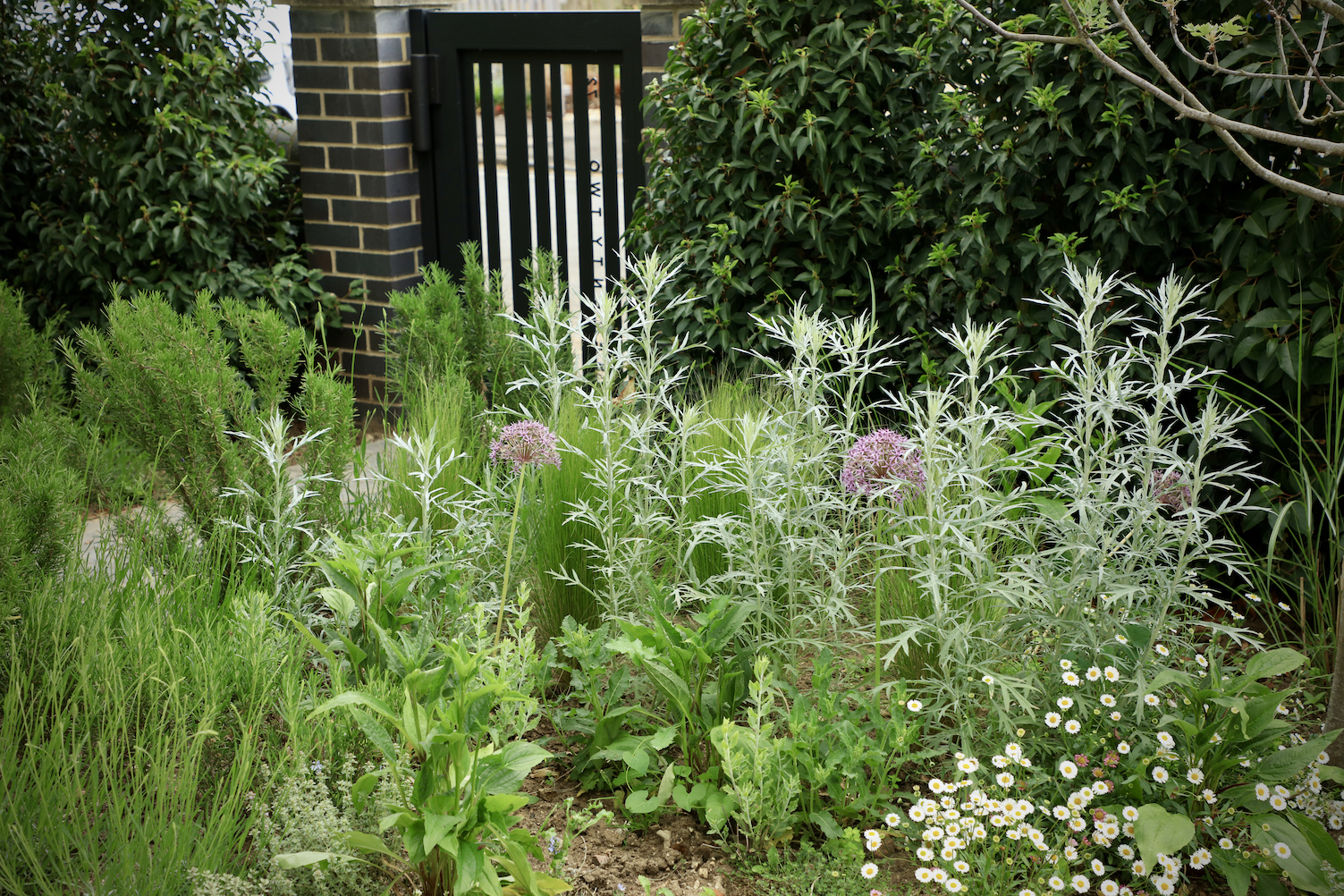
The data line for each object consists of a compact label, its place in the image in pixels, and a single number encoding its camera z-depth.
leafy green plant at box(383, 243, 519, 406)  4.26
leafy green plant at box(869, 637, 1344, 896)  2.13
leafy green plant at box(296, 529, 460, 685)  2.26
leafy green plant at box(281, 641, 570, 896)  1.83
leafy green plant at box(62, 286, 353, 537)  3.15
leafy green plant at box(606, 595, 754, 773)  2.38
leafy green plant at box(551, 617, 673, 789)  2.39
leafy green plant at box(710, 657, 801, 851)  2.16
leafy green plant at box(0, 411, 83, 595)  2.40
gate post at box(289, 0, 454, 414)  5.67
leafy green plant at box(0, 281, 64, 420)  4.20
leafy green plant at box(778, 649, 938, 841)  2.24
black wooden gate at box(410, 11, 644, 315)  5.31
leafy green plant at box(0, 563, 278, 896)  1.81
